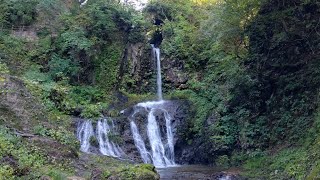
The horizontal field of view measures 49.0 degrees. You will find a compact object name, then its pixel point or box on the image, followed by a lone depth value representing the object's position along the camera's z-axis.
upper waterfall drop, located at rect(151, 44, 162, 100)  21.61
